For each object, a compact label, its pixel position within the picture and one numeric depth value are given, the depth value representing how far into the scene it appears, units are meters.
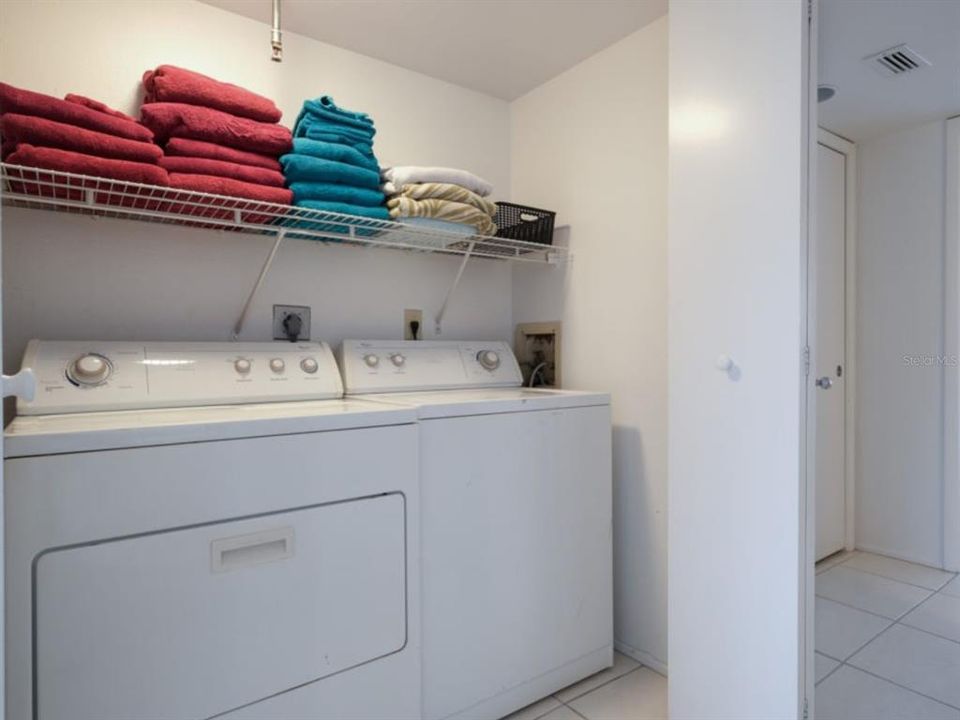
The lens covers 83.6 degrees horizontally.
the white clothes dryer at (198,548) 0.96
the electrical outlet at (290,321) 1.81
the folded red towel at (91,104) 1.30
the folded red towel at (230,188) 1.36
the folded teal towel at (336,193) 1.52
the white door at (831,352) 2.10
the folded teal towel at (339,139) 1.57
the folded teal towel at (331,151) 1.53
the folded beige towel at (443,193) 1.67
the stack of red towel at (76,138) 1.18
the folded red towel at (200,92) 1.42
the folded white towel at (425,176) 1.68
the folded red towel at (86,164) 1.18
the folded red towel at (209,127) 1.40
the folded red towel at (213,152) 1.39
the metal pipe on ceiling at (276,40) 1.59
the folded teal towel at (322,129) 1.57
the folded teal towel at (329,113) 1.58
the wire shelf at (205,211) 1.29
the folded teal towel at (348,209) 1.53
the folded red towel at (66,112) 1.17
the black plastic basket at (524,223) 2.06
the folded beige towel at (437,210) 1.65
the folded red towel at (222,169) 1.38
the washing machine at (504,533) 1.44
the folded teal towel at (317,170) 1.50
